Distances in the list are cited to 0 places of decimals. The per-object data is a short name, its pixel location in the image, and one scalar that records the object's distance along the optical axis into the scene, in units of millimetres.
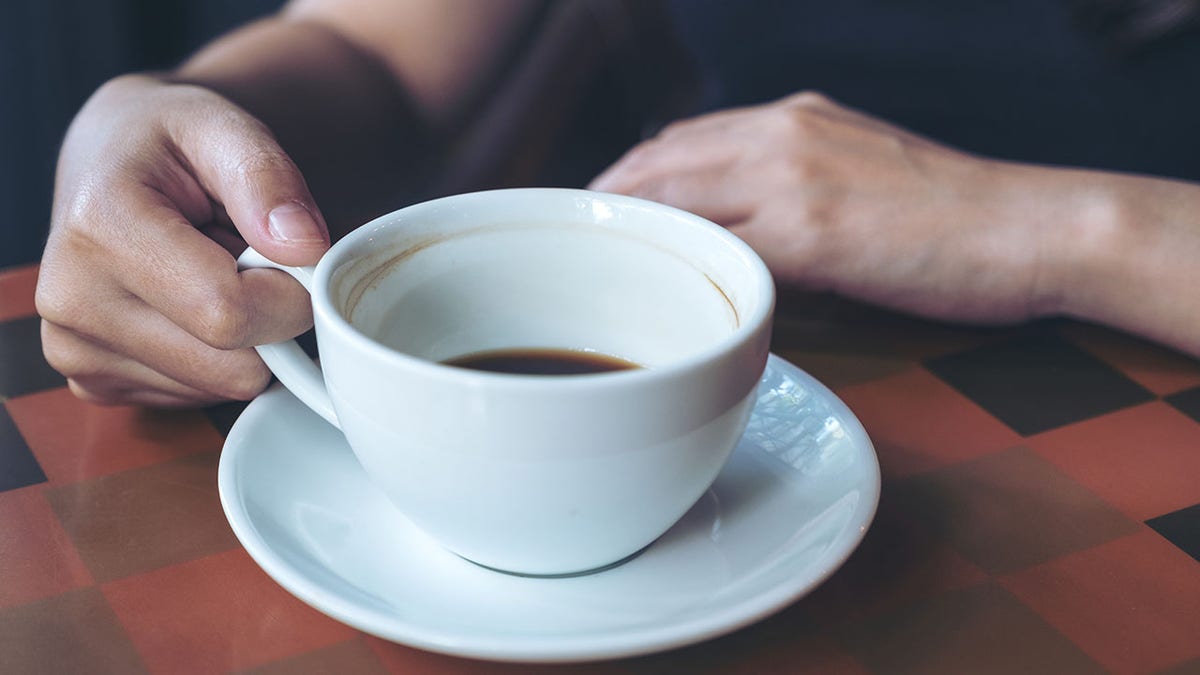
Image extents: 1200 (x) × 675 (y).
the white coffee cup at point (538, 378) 387
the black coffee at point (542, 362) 522
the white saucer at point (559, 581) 381
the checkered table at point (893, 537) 433
